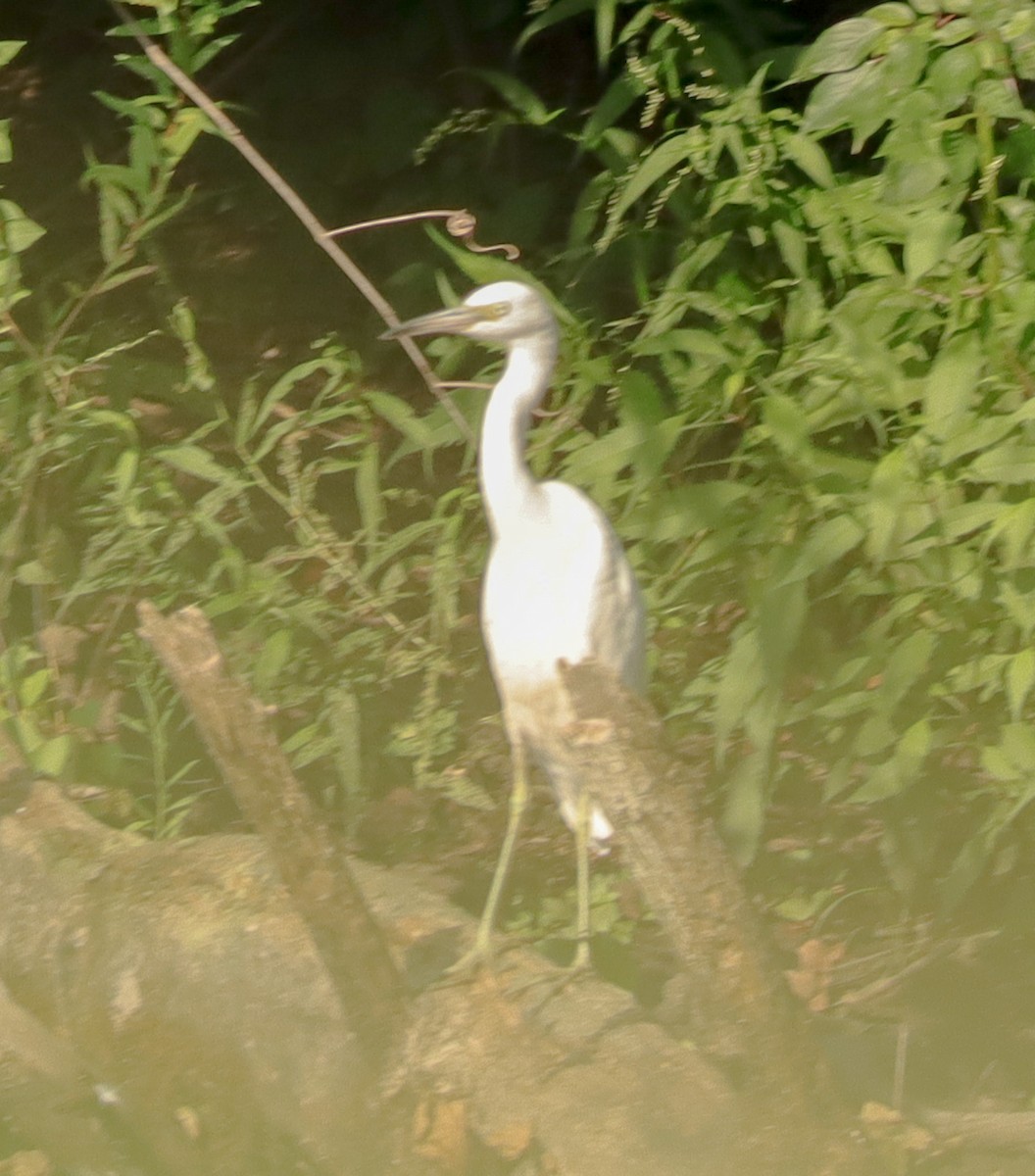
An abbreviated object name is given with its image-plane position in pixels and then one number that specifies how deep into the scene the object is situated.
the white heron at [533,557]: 12.24
